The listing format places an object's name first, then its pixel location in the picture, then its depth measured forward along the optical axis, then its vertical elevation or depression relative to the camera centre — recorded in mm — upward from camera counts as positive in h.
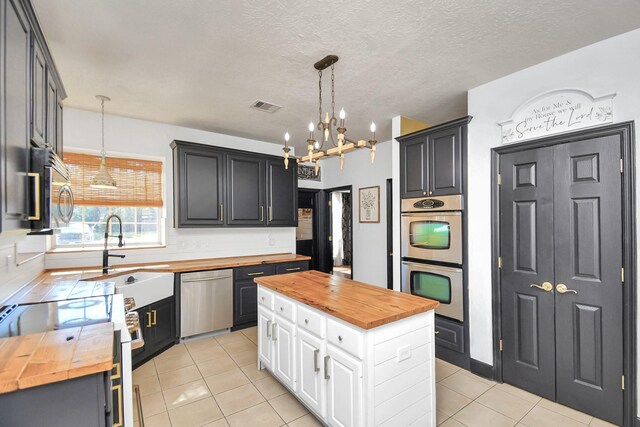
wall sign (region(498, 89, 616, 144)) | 2139 +745
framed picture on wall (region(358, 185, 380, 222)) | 5004 +188
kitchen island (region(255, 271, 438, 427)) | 1679 -859
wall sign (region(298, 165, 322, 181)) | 5898 +843
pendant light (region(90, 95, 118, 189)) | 3074 +403
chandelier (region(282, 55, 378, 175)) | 2097 +527
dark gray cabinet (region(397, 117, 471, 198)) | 2930 +558
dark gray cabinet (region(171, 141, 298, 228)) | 3834 +386
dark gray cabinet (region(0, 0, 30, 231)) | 1177 +449
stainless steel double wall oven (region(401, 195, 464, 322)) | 2938 -382
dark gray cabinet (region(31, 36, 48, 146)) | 1618 +700
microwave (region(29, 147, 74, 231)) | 1438 +142
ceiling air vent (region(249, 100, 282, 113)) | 3303 +1226
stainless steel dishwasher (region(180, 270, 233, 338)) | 3520 -1020
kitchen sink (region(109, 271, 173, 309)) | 2928 -689
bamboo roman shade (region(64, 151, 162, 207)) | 3439 +448
